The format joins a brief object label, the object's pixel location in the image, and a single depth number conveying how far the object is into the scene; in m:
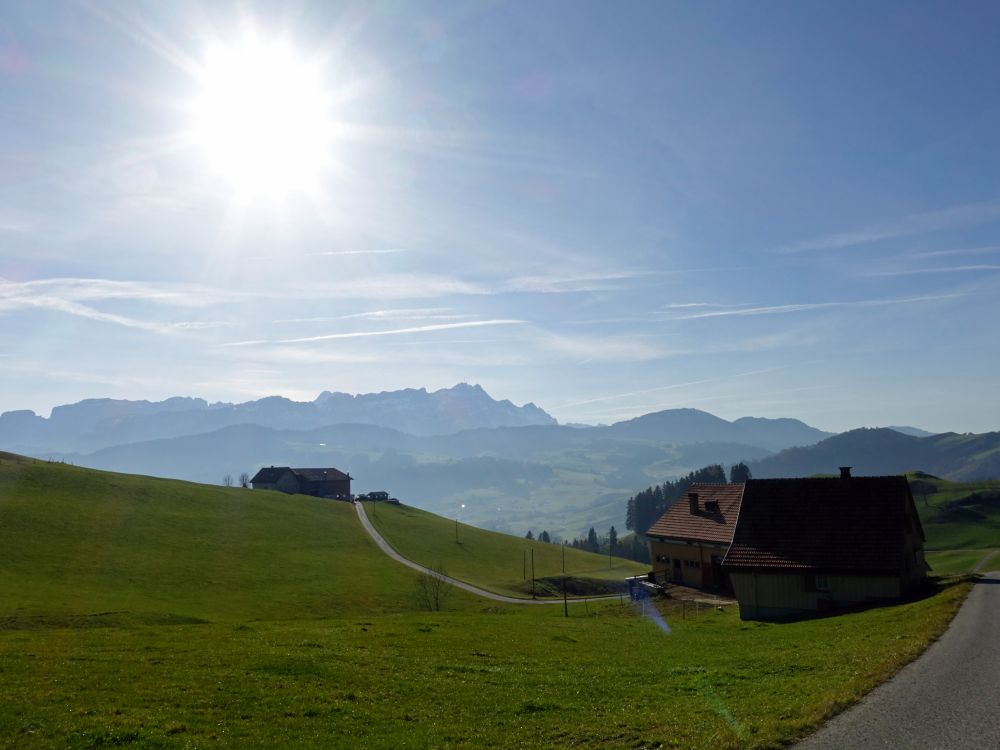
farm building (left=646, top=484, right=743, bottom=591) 68.69
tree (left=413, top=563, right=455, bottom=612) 76.77
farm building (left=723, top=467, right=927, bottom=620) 46.88
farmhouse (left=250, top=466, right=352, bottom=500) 172.62
